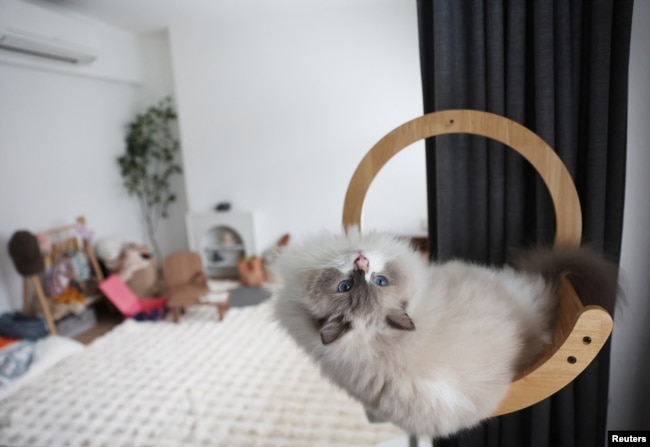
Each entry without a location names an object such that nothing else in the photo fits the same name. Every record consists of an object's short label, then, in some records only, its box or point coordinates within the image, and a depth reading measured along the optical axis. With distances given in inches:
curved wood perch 18.8
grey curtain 27.2
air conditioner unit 77.5
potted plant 125.9
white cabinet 121.6
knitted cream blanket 56.4
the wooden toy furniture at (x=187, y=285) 95.7
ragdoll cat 19.4
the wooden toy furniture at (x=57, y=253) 86.2
